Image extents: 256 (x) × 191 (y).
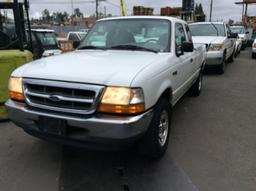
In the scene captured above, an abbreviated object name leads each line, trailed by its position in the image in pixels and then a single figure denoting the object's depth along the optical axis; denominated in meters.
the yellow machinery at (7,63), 3.56
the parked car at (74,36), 12.05
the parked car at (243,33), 13.79
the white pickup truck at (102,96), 1.90
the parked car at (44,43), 7.80
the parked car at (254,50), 10.12
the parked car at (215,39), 6.54
